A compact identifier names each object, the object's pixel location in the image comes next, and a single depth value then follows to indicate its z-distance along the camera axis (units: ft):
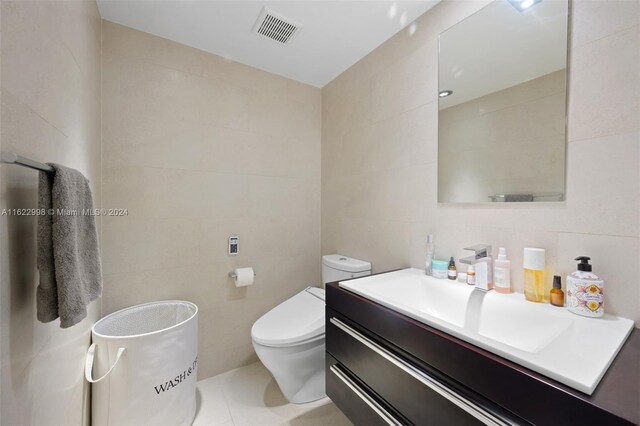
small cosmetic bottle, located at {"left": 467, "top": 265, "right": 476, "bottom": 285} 3.54
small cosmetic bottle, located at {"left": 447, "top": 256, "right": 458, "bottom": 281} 3.82
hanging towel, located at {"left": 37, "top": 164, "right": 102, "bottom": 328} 2.09
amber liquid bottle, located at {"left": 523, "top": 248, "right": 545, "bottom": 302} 2.96
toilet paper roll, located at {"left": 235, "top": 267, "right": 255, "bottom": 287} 5.64
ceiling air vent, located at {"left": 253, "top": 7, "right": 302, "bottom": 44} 4.56
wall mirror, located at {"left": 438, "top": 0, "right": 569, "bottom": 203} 3.02
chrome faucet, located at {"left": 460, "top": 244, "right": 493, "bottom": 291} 3.32
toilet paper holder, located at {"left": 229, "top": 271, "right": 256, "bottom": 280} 5.77
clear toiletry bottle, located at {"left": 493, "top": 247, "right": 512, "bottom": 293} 3.23
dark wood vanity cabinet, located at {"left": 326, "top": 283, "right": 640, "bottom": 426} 1.56
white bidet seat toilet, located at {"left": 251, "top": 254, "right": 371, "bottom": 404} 4.33
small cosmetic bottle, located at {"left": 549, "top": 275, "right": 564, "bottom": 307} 2.82
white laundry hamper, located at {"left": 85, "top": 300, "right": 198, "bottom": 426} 3.72
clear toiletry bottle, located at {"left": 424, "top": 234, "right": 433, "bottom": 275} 4.08
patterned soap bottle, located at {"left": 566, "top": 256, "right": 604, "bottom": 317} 2.52
